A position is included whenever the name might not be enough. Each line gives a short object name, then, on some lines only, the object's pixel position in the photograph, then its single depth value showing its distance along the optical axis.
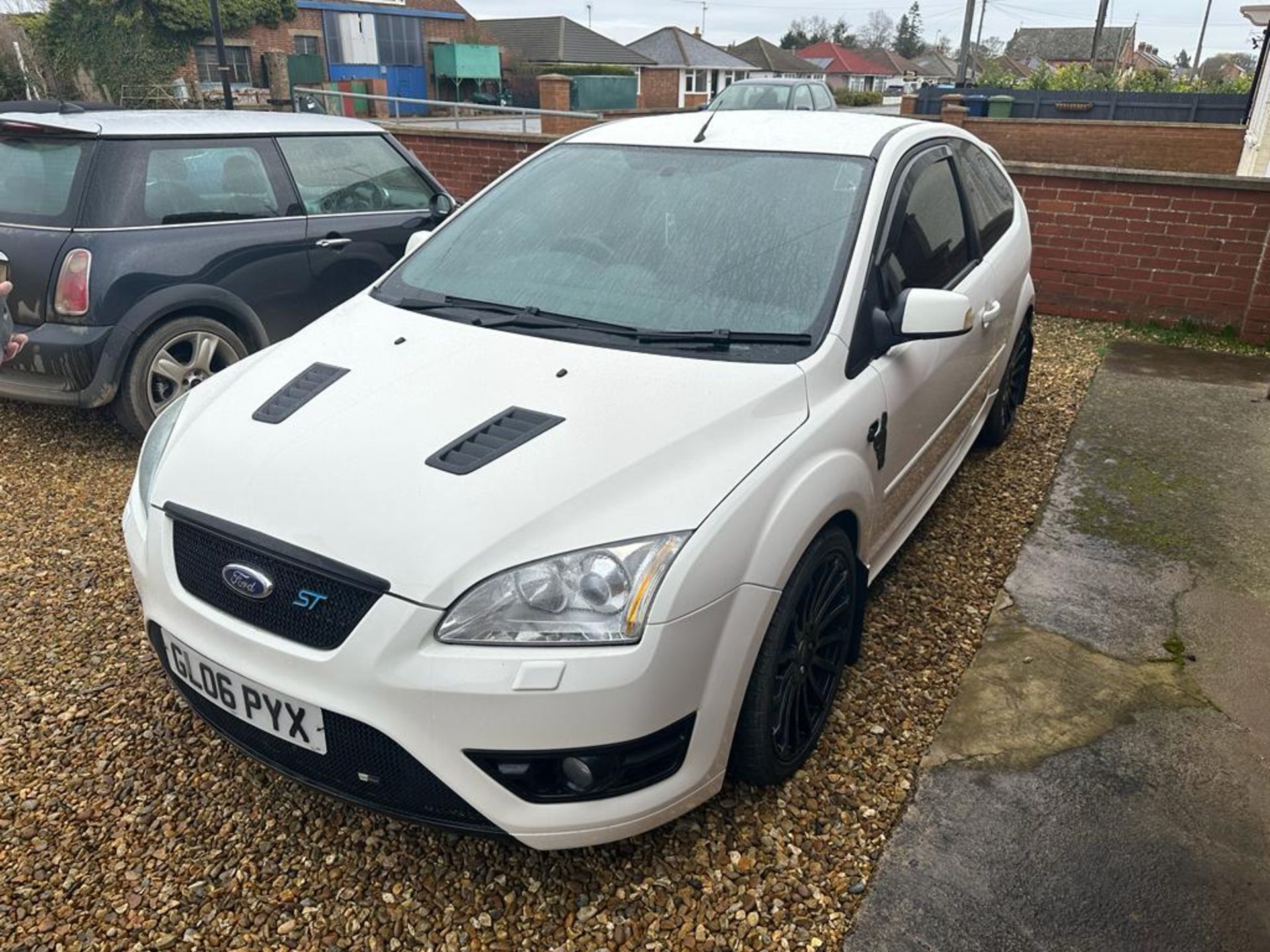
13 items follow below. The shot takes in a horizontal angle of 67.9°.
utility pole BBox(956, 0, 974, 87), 27.59
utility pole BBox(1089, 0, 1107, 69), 38.94
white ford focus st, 1.99
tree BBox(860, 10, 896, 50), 110.44
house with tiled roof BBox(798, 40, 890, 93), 81.79
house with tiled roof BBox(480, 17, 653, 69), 53.25
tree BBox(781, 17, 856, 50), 100.44
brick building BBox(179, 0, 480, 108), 37.94
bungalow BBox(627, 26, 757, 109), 54.59
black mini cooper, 4.44
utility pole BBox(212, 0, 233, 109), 17.86
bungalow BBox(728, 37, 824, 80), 70.19
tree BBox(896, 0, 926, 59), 106.94
